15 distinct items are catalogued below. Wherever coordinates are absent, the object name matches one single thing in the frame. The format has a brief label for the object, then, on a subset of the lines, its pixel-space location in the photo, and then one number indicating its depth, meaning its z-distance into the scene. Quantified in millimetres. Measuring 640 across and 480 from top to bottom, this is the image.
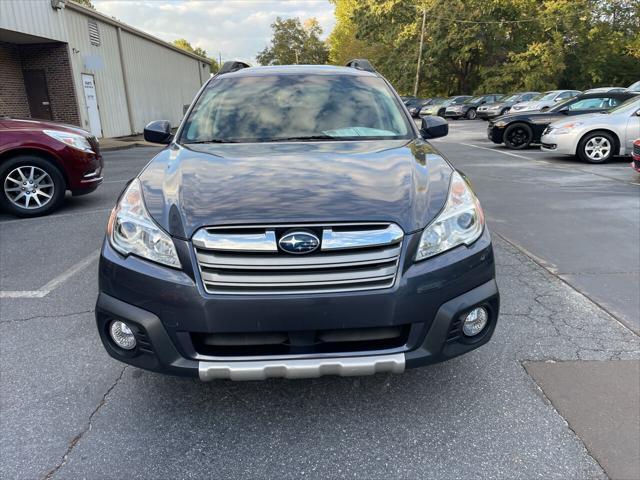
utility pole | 39906
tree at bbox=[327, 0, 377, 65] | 53656
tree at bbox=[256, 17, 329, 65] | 74875
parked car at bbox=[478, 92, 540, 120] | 27034
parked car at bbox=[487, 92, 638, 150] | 13258
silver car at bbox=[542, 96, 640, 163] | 10383
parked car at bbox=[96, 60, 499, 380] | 2094
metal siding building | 15398
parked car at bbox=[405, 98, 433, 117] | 34531
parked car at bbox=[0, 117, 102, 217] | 6418
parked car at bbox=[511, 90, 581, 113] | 22531
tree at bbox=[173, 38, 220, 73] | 106100
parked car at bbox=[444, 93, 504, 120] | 32000
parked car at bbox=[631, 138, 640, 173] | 8008
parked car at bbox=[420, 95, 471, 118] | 32969
